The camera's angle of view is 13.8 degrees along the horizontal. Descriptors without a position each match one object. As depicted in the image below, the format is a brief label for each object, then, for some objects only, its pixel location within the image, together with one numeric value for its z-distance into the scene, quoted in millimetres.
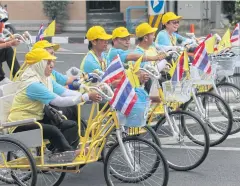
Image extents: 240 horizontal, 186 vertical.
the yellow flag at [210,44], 12132
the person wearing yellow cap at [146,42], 12287
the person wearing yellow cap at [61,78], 11042
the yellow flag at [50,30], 12870
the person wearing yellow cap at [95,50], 11257
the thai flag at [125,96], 8703
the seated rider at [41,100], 9280
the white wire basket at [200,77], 11364
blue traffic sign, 19608
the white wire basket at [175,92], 10655
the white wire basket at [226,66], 12584
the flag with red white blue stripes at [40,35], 13231
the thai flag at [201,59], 11388
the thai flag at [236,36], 13715
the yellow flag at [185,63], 10828
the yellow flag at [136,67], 9483
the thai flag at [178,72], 10727
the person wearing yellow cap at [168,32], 13739
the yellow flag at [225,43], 12763
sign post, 19608
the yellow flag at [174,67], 10819
